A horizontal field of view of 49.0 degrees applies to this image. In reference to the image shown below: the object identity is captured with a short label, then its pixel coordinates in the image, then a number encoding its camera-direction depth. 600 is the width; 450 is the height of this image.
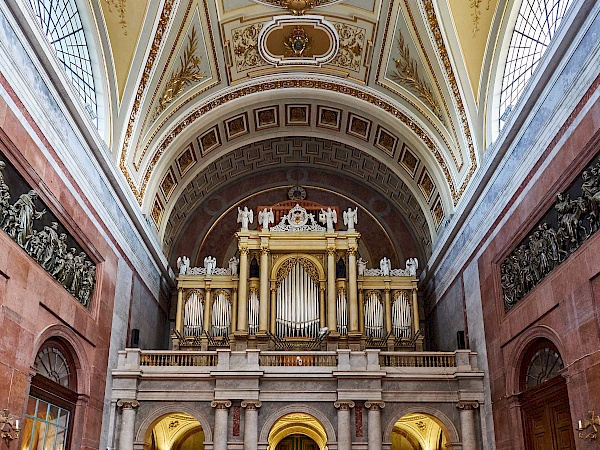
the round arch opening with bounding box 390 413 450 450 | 17.80
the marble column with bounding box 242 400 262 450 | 14.06
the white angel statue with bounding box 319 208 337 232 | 18.88
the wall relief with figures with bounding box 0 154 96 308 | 9.66
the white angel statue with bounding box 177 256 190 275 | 18.73
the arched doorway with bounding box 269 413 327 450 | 17.70
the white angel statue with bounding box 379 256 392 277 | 18.95
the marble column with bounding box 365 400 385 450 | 14.06
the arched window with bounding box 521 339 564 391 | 11.18
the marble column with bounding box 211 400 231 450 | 14.09
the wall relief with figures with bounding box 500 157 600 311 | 9.46
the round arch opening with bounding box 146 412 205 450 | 17.44
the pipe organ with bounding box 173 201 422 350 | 17.50
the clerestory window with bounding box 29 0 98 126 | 11.90
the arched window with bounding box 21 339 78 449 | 10.73
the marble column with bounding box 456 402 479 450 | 14.05
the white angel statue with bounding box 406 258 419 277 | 18.94
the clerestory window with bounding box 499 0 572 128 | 11.72
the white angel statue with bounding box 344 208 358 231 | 19.00
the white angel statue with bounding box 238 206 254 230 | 18.84
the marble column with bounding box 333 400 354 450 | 14.12
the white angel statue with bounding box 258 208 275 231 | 18.86
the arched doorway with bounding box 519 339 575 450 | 10.77
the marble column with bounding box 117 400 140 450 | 13.97
